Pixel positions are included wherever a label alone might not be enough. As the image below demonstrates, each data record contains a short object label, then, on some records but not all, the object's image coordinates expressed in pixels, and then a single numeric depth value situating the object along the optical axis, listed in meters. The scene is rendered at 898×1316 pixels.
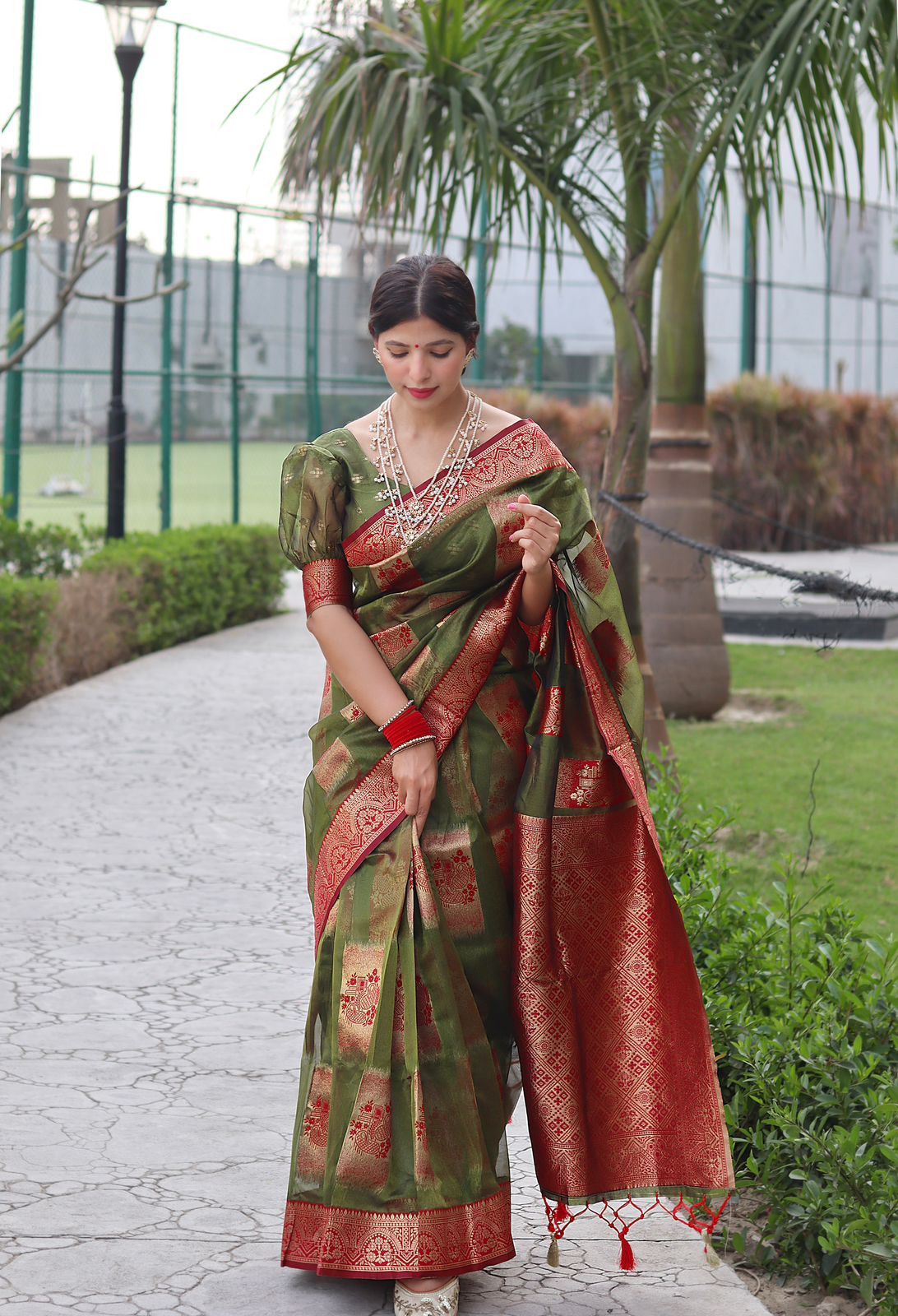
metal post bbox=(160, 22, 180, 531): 15.34
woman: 2.86
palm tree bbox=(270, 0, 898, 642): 6.24
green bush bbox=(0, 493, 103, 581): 10.30
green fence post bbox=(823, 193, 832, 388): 30.00
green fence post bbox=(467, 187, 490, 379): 21.27
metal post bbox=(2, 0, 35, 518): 13.66
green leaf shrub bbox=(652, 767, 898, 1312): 2.96
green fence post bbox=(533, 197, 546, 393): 21.84
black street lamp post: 10.77
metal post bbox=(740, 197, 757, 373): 25.41
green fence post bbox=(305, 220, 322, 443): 17.42
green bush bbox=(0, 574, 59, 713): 8.47
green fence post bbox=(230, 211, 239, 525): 16.25
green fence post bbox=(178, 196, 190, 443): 17.42
